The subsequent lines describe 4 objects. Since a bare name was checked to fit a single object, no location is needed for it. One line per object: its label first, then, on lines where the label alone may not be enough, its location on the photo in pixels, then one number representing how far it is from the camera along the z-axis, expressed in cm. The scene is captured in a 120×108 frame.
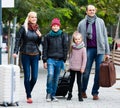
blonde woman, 1212
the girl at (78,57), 1255
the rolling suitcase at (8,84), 1159
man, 1283
